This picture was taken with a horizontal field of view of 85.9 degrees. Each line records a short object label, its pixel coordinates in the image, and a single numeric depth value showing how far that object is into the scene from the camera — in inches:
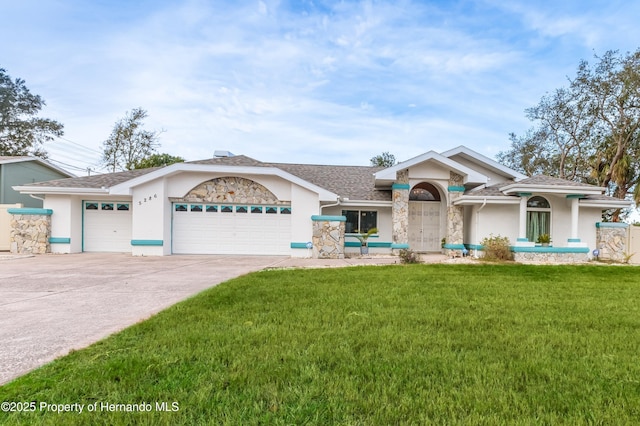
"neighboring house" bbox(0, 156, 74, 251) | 742.5
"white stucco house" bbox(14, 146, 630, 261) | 582.2
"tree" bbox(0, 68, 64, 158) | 1251.2
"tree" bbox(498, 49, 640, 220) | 900.6
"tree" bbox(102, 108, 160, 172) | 1333.7
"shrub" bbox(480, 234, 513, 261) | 571.2
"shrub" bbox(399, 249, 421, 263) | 502.6
